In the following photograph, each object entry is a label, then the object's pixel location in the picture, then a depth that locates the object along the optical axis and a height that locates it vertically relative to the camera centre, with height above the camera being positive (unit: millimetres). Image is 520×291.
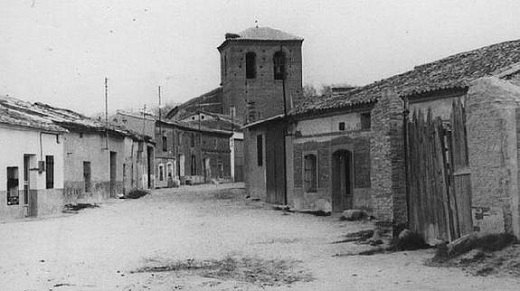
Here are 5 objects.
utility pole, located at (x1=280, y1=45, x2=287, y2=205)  25720 +1092
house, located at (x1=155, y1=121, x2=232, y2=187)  48312 +2789
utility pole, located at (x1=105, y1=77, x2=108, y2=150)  30475 +4364
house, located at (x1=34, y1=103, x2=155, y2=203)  27234 +1595
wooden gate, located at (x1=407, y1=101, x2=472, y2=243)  11648 +75
